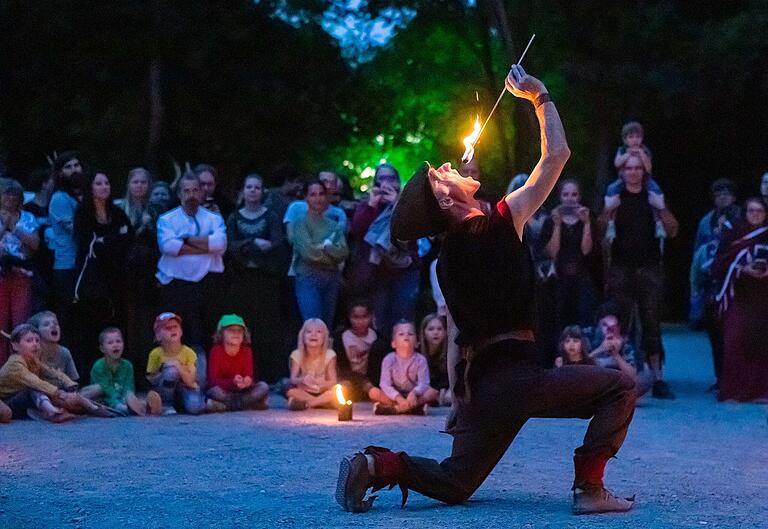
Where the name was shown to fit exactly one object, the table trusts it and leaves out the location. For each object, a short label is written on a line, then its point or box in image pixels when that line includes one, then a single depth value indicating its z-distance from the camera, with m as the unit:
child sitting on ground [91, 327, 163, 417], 10.41
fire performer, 6.05
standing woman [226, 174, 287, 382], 11.81
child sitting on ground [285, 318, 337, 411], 10.85
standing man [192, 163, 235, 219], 11.96
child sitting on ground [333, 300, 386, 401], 11.35
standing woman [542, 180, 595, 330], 11.72
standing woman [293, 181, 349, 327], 11.59
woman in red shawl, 11.55
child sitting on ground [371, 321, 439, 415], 10.44
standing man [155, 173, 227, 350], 11.33
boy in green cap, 10.75
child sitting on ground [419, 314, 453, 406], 11.32
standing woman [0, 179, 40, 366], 10.91
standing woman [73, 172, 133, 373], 11.20
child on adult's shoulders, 11.73
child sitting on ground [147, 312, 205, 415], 10.61
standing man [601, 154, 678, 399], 11.69
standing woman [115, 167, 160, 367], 11.53
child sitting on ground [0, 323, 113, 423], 10.02
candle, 9.78
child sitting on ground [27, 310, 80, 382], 10.41
